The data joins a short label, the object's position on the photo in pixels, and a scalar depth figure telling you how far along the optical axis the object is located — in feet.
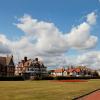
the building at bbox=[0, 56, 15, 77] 201.59
